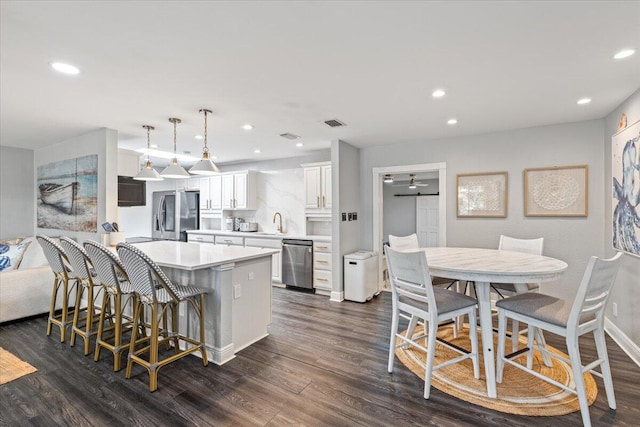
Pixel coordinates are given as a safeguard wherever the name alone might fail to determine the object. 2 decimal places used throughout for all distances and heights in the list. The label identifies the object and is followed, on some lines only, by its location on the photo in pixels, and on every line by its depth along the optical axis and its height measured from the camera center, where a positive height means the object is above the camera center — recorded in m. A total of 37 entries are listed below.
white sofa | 3.41 -0.90
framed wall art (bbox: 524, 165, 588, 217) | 3.51 +0.28
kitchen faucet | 5.77 -0.06
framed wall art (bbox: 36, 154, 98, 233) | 4.00 +0.30
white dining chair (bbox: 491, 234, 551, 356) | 2.54 -0.42
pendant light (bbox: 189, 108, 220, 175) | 3.06 +0.49
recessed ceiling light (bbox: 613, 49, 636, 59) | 1.97 +1.09
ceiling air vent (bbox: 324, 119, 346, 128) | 3.51 +1.11
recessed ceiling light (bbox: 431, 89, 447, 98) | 2.64 +1.10
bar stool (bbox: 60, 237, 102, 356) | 2.74 -0.61
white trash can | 4.32 -0.93
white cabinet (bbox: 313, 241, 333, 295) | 4.65 -0.85
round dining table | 2.09 -0.43
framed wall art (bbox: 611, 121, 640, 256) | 2.60 +0.24
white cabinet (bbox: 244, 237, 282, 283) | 5.15 -0.57
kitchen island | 2.59 -0.72
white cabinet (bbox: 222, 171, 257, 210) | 5.95 +0.49
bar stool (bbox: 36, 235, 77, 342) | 2.98 -0.58
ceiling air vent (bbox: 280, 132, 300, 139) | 4.12 +1.11
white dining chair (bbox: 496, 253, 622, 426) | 1.80 -0.68
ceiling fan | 6.59 +0.75
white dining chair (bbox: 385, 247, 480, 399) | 2.12 -0.68
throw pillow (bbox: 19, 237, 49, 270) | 3.91 -0.58
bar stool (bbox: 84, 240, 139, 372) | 2.39 -0.59
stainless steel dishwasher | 4.80 -0.81
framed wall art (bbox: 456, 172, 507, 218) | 3.95 +0.26
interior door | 7.85 -0.16
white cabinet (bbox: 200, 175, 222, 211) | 6.24 +0.46
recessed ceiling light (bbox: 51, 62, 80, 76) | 2.14 +1.09
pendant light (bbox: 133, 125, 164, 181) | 3.44 +0.47
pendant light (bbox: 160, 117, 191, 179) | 3.30 +0.48
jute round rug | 1.99 -1.28
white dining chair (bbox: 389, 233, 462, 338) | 3.38 -0.35
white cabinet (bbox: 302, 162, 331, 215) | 4.90 +0.44
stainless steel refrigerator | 6.62 +0.03
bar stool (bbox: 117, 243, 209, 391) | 2.15 -0.66
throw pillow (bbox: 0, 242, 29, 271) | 3.80 -0.54
